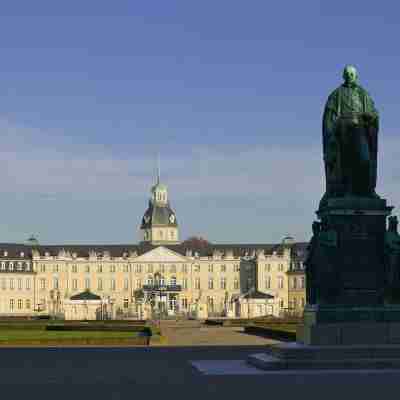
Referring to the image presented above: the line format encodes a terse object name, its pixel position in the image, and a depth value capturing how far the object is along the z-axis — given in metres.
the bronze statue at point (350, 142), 25.25
